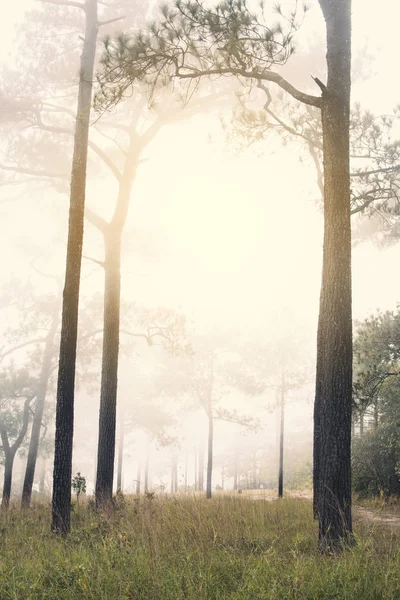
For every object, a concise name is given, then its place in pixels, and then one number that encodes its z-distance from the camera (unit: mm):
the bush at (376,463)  15547
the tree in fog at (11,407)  21522
